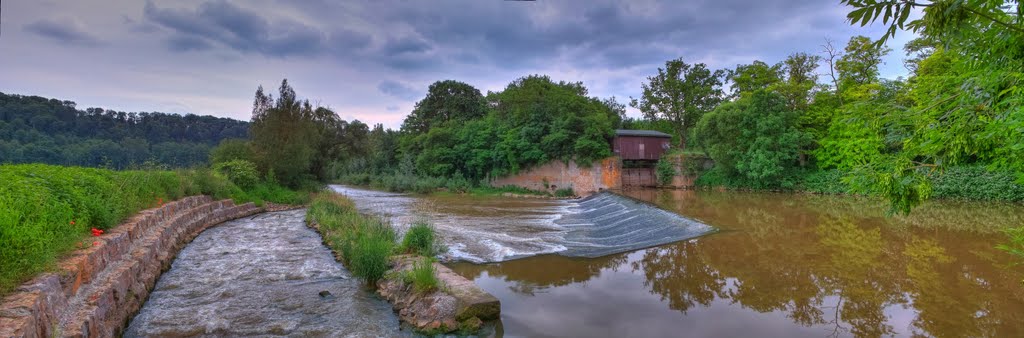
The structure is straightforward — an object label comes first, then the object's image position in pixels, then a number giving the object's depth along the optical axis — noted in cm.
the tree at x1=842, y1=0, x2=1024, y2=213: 193
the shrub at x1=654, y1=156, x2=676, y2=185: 2880
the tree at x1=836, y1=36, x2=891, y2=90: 2211
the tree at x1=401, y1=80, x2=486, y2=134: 3838
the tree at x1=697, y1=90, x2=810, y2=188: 2216
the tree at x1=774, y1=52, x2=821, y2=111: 2373
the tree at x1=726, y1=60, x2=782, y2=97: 2649
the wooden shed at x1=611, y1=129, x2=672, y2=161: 2802
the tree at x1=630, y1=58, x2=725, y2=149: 3128
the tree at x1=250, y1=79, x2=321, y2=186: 1928
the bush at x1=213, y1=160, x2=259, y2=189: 1681
